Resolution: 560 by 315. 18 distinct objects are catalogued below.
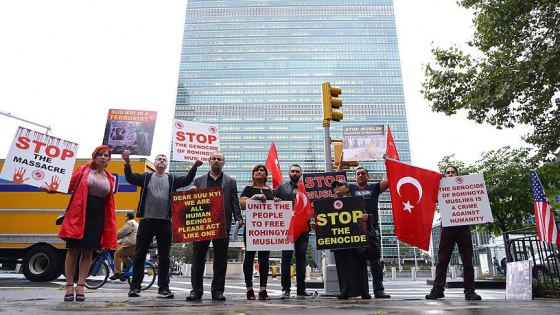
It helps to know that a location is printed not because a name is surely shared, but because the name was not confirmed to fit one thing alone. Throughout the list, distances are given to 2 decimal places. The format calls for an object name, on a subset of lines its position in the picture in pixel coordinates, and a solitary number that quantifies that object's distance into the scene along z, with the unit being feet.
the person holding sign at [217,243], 16.52
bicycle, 27.76
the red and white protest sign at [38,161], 21.98
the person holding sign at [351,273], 17.69
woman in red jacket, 14.69
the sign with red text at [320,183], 23.84
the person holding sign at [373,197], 19.81
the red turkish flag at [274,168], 24.61
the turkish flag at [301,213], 18.94
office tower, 430.20
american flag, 20.48
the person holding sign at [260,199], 17.38
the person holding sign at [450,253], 18.13
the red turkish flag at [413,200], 18.34
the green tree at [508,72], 31.04
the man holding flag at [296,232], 18.75
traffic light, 27.50
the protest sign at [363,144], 29.89
